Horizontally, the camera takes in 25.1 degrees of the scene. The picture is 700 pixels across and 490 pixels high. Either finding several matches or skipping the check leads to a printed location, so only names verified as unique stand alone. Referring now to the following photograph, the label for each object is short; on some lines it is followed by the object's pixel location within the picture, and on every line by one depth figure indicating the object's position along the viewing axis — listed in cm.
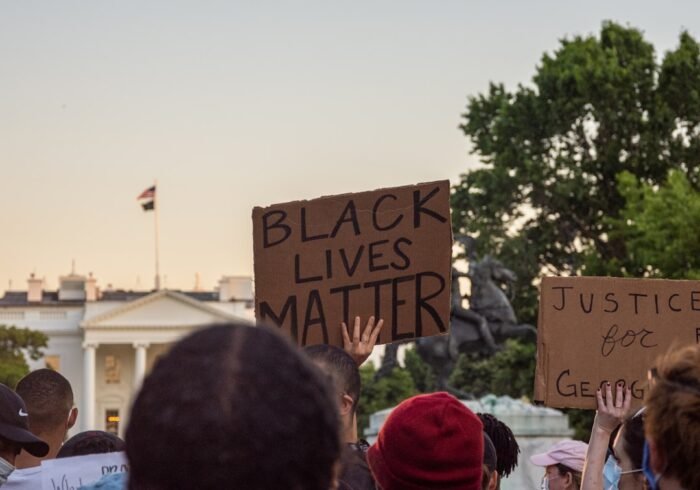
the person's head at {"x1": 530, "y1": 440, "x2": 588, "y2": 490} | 594
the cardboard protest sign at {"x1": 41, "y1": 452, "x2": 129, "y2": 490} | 418
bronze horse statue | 2145
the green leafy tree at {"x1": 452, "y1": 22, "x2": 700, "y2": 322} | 3825
